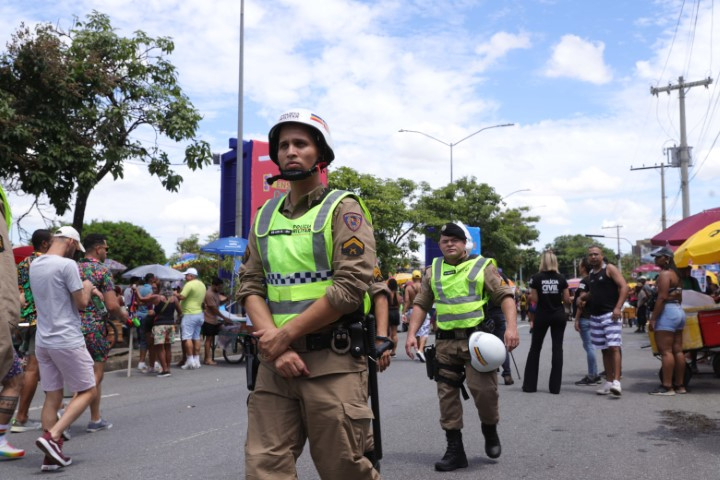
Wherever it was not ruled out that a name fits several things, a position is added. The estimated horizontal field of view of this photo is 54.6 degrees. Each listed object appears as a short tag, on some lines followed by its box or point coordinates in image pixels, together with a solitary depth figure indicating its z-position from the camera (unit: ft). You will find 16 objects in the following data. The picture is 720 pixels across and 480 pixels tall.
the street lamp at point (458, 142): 107.04
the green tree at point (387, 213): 111.96
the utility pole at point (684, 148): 102.01
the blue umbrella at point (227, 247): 51.93
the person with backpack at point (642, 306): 69.36
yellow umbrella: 29.19
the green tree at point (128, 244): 200.95
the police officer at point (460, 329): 17.12
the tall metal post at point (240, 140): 58.50
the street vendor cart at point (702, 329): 29.27
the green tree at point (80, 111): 39.63
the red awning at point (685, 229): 38.75
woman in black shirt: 29.43
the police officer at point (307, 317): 8.66
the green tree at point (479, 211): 135.44
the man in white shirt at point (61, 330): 17.66
